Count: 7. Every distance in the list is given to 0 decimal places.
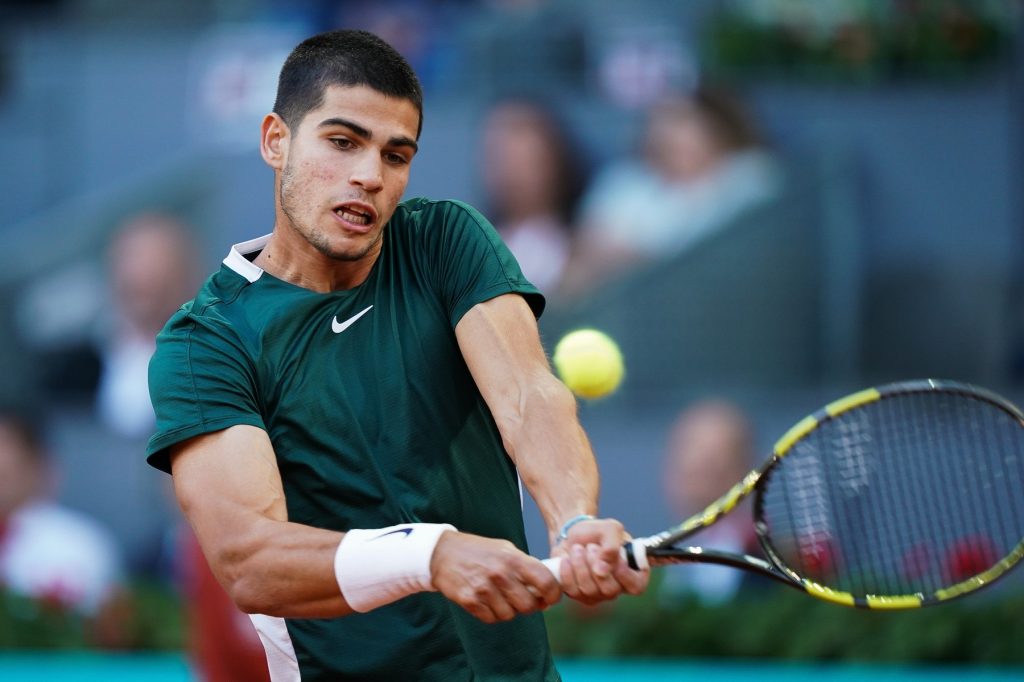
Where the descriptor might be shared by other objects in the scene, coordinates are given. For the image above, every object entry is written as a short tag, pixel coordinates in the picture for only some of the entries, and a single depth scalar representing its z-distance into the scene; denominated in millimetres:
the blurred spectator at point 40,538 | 20156
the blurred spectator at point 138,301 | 22094
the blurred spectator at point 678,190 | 21391
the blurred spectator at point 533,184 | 21406
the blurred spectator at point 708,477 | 17969
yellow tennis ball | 8211
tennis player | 6734
